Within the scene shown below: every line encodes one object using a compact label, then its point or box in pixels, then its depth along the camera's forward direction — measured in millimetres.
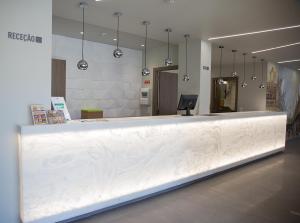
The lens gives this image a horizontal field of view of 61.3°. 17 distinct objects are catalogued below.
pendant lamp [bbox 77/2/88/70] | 4945
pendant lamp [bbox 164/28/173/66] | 5788
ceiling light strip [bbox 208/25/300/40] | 5318
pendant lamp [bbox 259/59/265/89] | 9648
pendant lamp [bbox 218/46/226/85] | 7807
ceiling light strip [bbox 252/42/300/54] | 6920
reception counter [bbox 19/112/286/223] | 2900
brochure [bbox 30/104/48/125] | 2984
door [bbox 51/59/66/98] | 6629
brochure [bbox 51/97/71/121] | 3537
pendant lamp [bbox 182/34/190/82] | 6595
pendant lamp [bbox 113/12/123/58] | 4852
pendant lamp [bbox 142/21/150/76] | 5438
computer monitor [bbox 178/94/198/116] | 5211
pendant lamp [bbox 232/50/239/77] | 8315
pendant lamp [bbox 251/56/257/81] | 10203
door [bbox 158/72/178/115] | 8477
